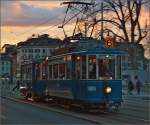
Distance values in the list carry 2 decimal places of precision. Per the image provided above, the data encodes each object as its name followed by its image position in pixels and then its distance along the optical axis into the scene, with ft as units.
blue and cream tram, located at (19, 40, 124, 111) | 85.35
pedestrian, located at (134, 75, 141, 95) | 168.97
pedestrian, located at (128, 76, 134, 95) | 173.37
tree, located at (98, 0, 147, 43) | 203.62
